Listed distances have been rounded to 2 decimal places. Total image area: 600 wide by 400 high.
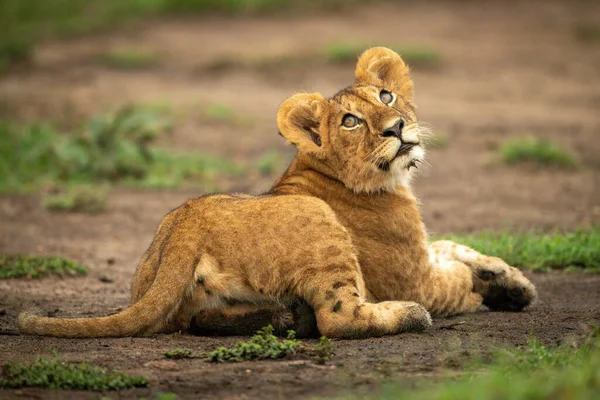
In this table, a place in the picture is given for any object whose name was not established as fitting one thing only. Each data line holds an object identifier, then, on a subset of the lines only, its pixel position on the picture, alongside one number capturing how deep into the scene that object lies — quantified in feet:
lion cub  35.06
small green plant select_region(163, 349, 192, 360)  33.14
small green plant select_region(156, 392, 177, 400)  28.48
